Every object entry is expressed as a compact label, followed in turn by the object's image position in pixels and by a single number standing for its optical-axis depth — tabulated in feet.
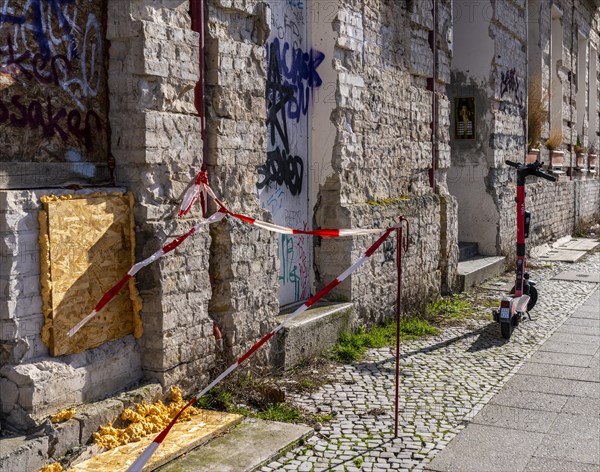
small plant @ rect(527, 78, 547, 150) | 50.11
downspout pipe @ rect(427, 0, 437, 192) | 31.42
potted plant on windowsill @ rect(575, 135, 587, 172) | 63.09
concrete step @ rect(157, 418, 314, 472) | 13.98
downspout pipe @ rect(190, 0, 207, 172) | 17.65
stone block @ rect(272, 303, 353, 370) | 20.34
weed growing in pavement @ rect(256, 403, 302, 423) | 16.87
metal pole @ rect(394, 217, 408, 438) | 15.81
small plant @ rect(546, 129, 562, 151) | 53.93
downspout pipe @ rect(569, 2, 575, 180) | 60.49
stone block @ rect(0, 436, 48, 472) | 12.67
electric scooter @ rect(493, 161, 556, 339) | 25.04
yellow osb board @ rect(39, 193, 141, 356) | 14.43
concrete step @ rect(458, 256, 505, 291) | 34.14
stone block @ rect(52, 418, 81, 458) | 13.73
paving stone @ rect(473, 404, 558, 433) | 16.74
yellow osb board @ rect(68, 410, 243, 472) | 13.60
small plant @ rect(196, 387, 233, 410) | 17.06
